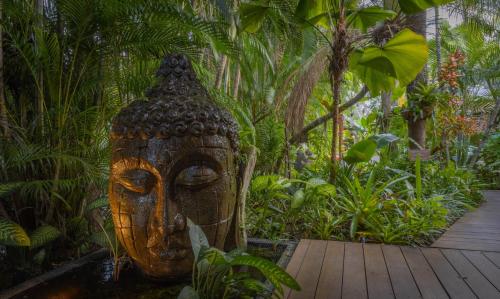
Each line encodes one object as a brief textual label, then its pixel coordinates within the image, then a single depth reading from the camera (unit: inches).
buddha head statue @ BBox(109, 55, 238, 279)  67.4
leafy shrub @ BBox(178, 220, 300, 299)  56.3
